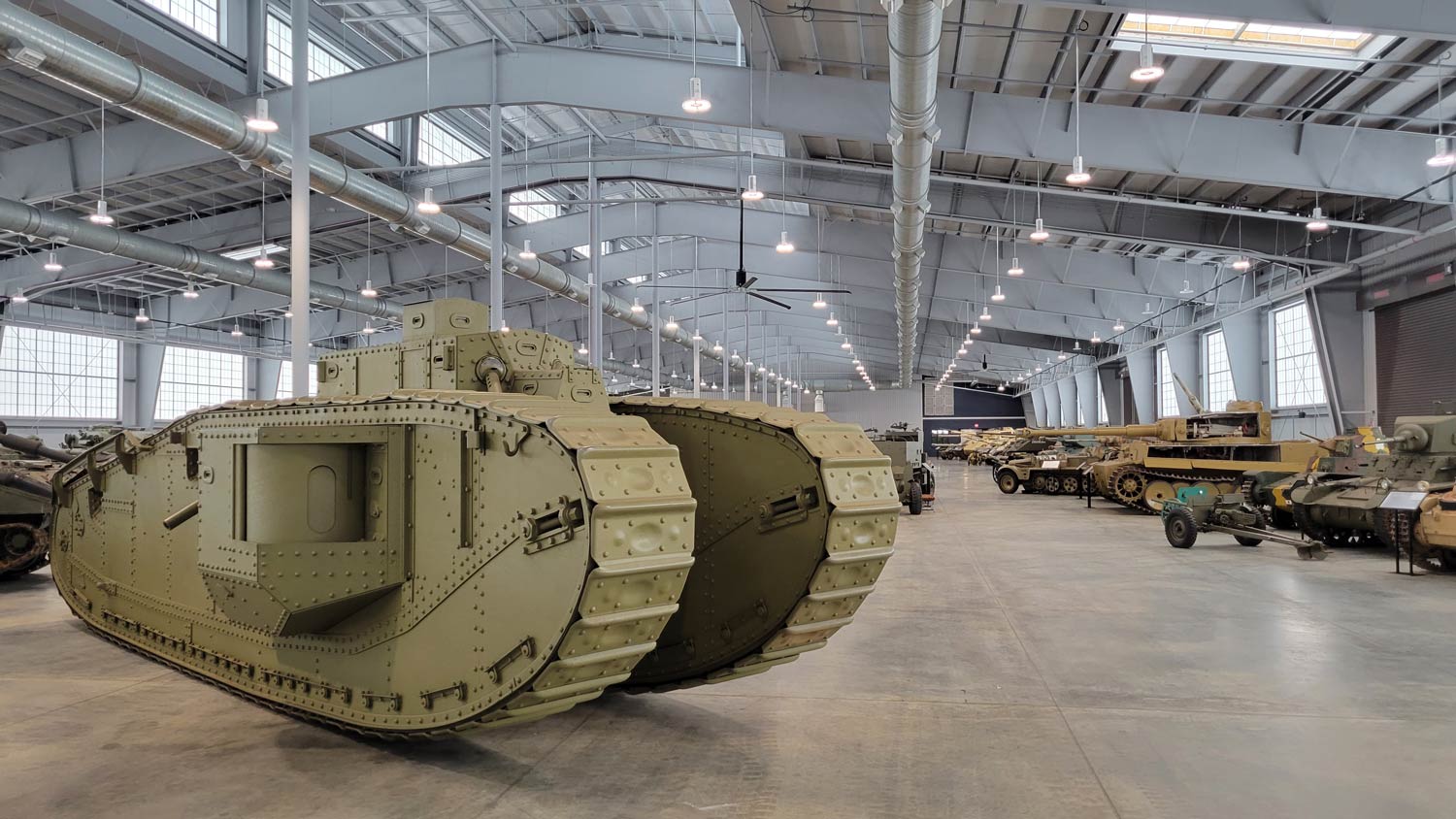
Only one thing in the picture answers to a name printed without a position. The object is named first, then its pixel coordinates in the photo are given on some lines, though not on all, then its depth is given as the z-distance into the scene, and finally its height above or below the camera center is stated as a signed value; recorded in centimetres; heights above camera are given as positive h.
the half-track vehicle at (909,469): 2327 -92
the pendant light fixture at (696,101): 1363 +485
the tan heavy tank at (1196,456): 2116 -57
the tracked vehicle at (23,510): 1152 -86
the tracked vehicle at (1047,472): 3044 -128
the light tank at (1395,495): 1330 -99
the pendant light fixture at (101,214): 1698 +406
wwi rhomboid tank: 484 -60
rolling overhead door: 2115 +176
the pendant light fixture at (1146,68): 1134 +438
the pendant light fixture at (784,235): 2256 +493
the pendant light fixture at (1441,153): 1480 +438
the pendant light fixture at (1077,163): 1461 +421
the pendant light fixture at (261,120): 1293 +445
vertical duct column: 1062 +457
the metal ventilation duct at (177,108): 1107 +473
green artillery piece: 1608 -150
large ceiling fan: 2177 +364
